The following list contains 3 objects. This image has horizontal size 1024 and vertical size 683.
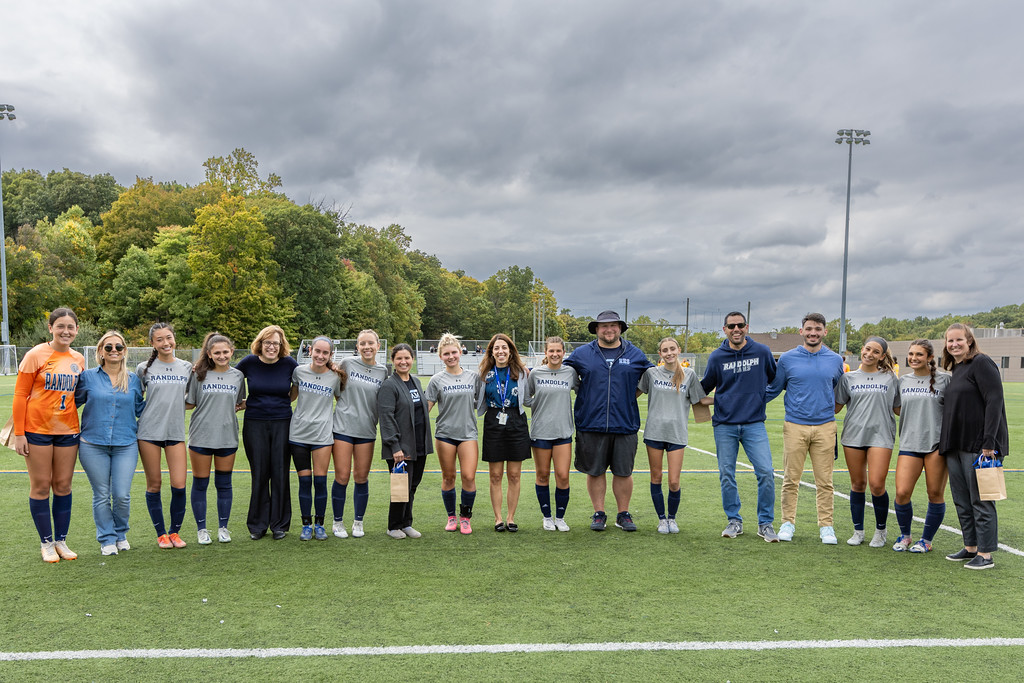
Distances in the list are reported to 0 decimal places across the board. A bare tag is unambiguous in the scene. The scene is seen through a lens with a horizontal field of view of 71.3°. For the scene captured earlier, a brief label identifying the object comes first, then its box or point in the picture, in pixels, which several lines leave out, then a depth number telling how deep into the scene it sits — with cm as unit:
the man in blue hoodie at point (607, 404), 595
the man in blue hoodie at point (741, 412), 584
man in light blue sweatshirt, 571
